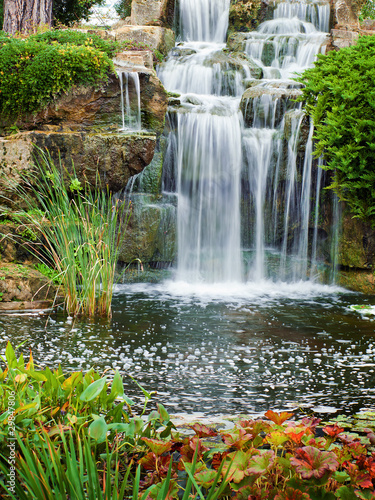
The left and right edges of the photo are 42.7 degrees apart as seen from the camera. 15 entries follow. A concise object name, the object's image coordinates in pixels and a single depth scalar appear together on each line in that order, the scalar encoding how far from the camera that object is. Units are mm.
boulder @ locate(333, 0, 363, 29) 15281
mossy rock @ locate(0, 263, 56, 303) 6215
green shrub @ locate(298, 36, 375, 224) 7719
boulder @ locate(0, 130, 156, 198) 7512
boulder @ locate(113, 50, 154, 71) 9430
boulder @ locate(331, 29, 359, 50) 13062
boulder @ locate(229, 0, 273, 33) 16172
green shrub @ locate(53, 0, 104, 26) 17297
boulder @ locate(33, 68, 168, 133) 8227
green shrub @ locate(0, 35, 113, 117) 8102
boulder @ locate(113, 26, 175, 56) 12789
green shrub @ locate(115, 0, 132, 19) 19375
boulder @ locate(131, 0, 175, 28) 14930
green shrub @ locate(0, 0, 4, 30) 16047
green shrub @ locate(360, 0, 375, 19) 21981
